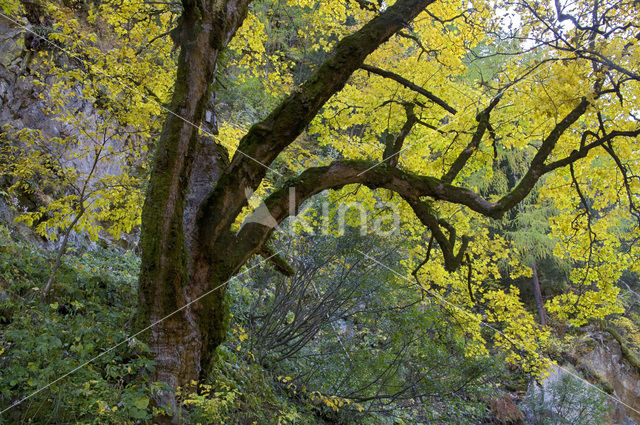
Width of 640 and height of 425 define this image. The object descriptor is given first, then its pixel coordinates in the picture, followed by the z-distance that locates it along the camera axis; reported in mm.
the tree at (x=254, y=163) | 3150
